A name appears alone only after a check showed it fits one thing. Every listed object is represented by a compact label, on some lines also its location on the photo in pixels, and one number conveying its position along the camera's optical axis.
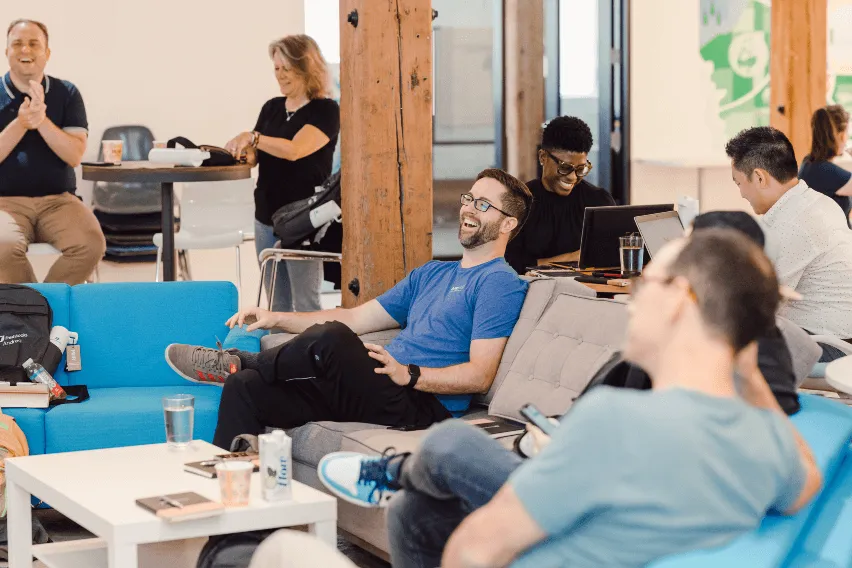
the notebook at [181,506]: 4.55
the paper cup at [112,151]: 10.11
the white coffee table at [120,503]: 4.56
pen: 4.64
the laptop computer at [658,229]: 7.63
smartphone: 3.87
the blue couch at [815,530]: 3.45
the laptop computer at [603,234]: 8.10
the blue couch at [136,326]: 7.21
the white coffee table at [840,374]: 4.71
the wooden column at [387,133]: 7.67
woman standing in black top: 9.45
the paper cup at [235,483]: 4.74
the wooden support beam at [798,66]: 13.90
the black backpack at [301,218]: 9.15
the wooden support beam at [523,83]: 15.40
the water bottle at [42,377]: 6.60
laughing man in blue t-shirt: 6.16
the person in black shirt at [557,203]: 8.81
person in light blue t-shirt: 2.77
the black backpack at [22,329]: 6.85
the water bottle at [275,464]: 4.79
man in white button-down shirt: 7.03
